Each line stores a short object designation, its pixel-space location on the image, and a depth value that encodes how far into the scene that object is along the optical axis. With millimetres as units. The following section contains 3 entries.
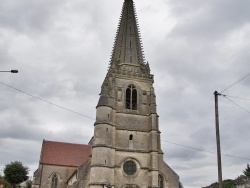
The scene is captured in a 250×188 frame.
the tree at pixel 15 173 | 51188
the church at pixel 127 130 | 34156
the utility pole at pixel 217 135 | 18172
